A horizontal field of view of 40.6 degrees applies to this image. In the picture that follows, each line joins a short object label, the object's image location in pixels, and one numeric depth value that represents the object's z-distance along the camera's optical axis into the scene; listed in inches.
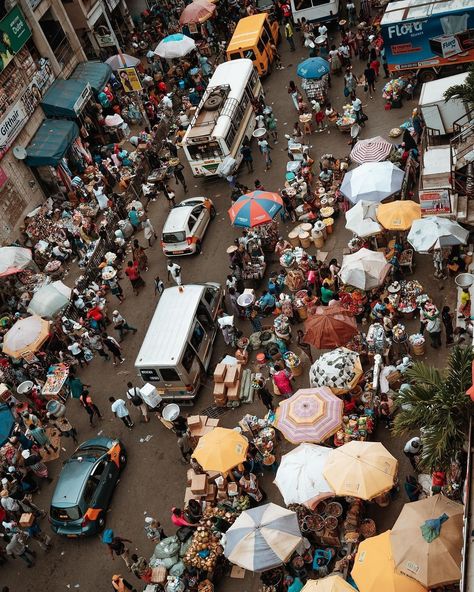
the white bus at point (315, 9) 1247.5
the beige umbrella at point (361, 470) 521.3
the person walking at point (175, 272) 863.1
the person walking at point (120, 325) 837.2
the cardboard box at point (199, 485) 624.4
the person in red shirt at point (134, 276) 895.1
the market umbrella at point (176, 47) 1261.1
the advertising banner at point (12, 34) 1026.1
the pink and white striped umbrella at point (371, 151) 845.8
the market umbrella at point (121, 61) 1281.4
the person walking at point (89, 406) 742.5
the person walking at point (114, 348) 803.6
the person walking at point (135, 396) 724.7
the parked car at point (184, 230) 916.0
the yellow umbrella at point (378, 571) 447.8
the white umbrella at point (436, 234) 689.0
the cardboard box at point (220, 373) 716.0
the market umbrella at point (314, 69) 1065.5
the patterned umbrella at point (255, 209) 836.6
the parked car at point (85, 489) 640.4
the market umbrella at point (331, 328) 663.1
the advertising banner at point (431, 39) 970.7
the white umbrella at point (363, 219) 764.6
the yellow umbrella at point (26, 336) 799.7
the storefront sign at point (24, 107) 1018.1
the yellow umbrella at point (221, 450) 597.6
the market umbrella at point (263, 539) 510.9
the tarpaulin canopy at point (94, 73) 1224.8
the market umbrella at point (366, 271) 711.7
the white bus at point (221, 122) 976.3
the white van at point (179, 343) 700.0
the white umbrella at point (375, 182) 790.5
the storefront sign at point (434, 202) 725.3
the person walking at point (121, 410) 717.3
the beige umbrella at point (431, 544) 437.1
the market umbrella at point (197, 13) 1322.6
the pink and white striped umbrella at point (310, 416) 591.8
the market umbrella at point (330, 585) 455.5
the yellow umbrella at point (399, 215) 743.7
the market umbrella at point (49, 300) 845.2
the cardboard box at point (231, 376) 711.7
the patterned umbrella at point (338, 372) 633.0
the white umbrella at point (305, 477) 546.6
